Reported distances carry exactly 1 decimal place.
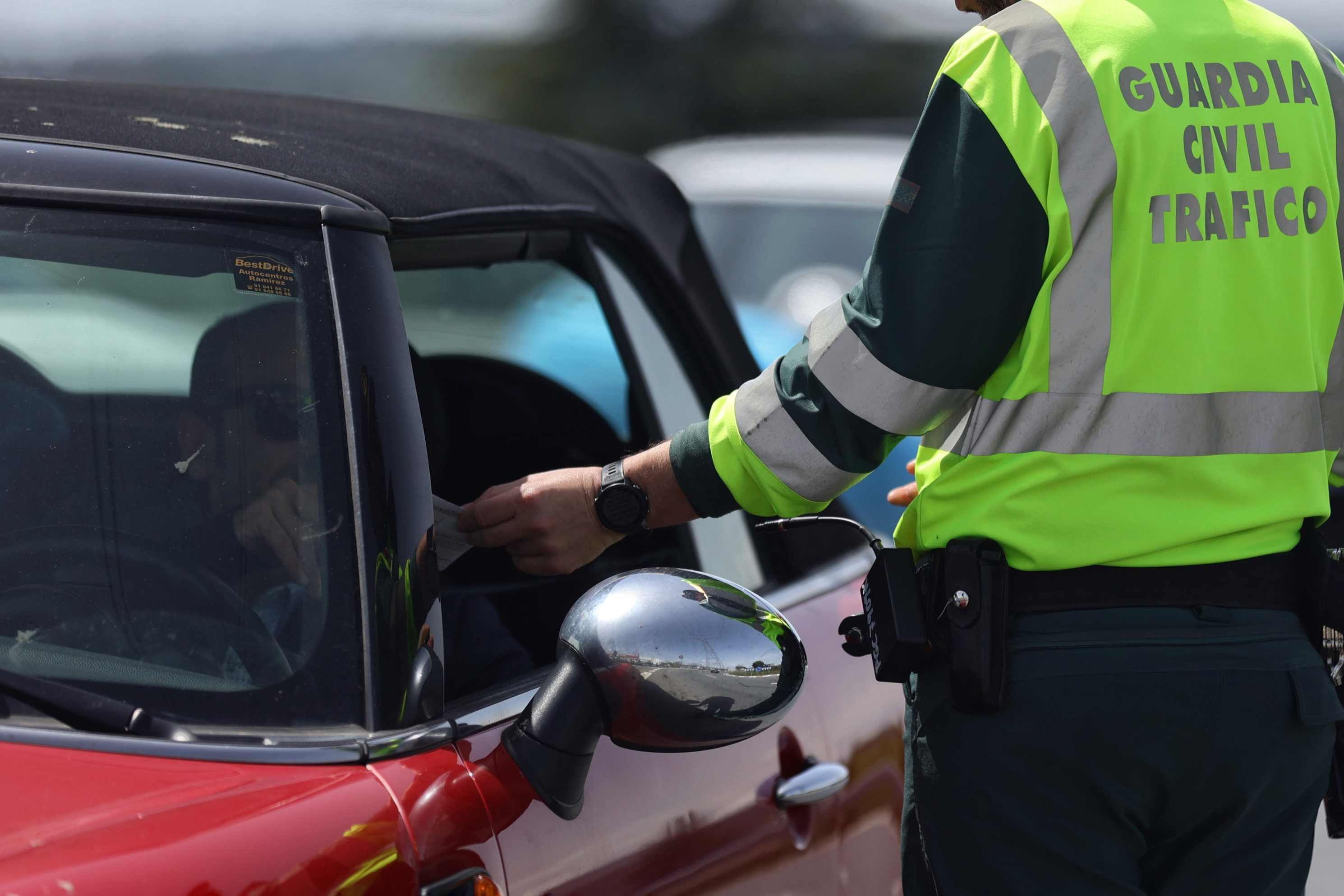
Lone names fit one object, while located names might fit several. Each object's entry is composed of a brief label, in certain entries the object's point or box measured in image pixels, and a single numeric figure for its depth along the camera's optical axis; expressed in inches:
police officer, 275.7
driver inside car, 275.3
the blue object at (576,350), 307.0
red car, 269.0
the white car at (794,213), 682.7
